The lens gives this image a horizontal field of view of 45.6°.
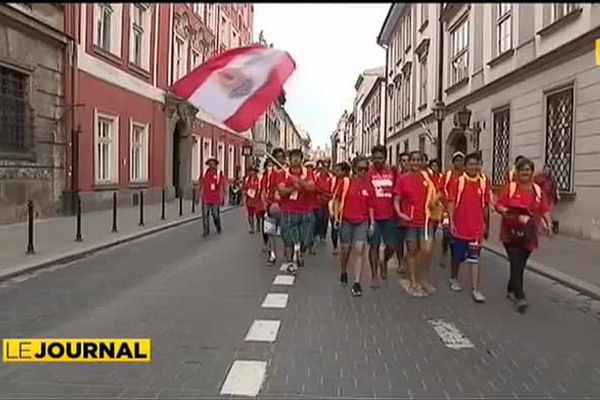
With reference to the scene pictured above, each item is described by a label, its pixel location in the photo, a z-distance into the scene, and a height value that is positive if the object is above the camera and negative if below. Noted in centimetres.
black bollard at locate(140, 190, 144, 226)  1881 -134
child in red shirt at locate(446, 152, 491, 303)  885 -52
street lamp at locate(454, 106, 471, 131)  2344 +171
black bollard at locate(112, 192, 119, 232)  1674 -138
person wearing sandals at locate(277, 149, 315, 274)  1089 -56
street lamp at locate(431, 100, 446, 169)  2633 +194
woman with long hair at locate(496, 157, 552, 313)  816 -54
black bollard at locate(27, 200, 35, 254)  1210 -124
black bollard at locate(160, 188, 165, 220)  2172 -150
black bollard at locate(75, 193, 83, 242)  1443 -134
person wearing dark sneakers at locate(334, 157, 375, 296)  933 -57
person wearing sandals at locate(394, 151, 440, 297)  920 -54
